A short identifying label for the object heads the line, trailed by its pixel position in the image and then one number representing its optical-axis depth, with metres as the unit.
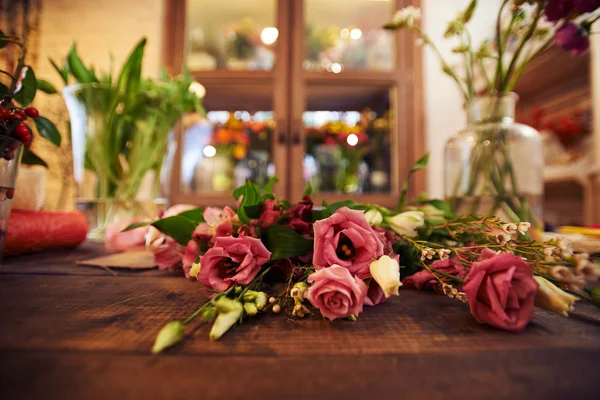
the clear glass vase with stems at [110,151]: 0.71
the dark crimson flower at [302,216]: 0.34
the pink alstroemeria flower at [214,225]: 0.34
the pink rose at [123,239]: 0.50
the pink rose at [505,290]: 0.22
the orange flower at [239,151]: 1.64
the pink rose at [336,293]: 0.23
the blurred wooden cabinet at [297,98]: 1.55
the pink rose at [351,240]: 0.26
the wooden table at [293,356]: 0.16
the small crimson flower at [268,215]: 0.35
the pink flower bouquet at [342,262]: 0.23
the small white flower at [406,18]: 0.66
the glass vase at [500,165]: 0.60
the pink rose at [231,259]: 0.28
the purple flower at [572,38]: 0.47
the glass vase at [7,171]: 0.34
